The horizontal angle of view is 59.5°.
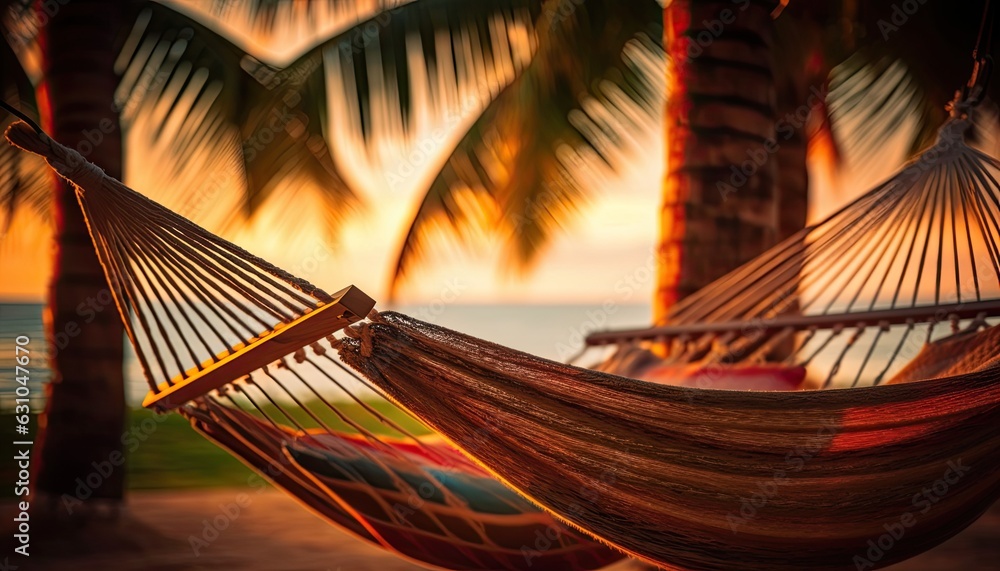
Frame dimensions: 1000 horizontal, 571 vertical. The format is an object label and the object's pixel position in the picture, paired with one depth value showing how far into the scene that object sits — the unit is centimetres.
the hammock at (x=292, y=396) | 139
